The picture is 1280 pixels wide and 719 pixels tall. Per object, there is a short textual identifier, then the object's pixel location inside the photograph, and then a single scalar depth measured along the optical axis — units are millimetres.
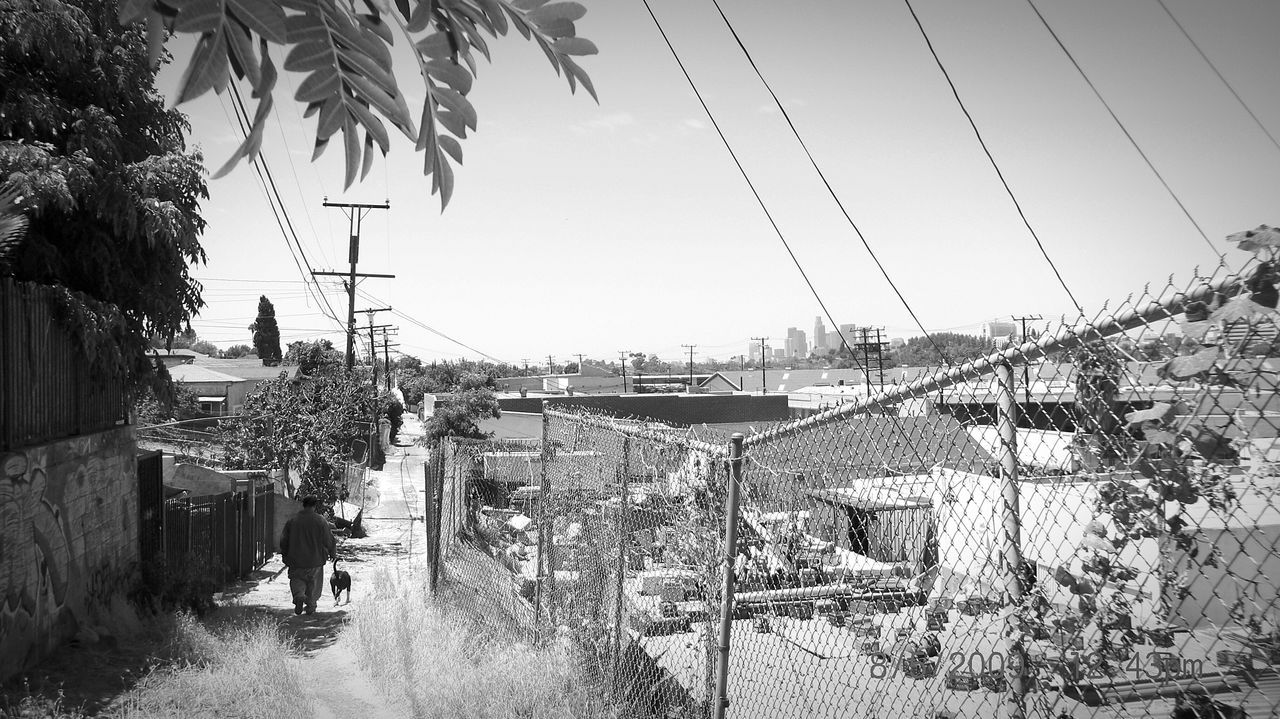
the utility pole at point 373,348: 54344
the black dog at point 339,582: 10502
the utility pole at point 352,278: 32131
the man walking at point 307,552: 9898
